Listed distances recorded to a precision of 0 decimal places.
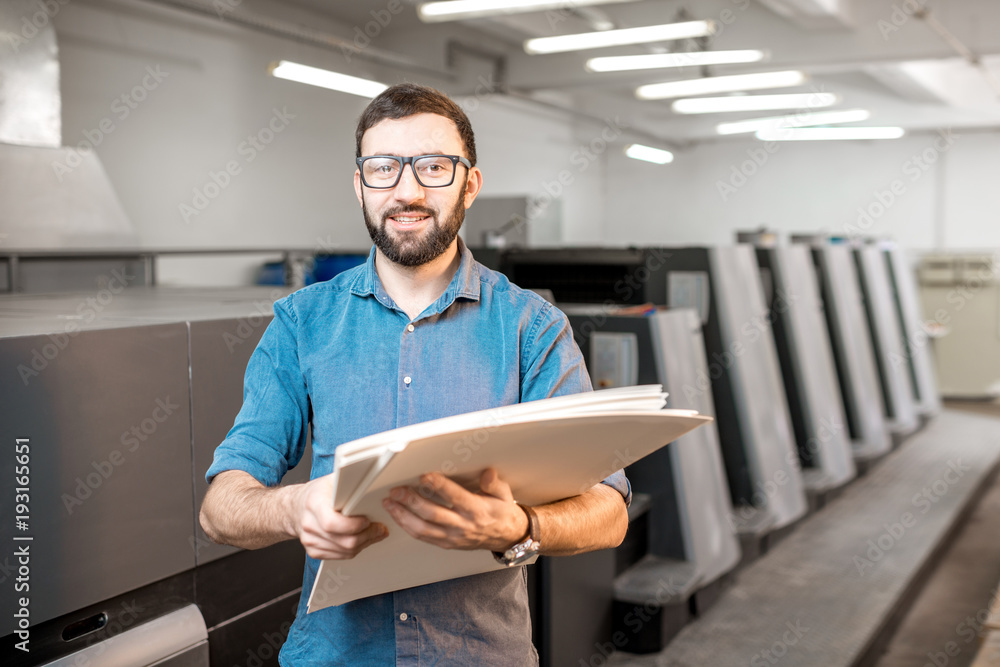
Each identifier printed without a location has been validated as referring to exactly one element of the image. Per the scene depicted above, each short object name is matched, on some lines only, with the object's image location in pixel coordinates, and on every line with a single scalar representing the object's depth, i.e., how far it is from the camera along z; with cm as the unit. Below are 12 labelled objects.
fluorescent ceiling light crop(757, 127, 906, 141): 984
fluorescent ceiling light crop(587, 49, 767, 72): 560
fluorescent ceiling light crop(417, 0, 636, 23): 456
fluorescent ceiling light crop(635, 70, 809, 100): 624
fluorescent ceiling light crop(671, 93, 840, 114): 714
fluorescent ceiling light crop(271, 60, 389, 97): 477
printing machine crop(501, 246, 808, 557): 330
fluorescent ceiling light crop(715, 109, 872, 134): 862
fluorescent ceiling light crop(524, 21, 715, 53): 487
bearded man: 99
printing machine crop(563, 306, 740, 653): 267
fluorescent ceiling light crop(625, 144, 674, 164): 958
